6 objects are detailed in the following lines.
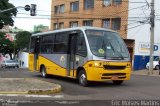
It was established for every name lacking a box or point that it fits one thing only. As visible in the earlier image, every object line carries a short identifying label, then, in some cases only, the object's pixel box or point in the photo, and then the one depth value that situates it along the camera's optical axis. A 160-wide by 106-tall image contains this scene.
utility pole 22.79
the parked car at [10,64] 40.79
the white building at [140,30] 29.85
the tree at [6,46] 44.86
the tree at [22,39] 55.76
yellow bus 11.79
